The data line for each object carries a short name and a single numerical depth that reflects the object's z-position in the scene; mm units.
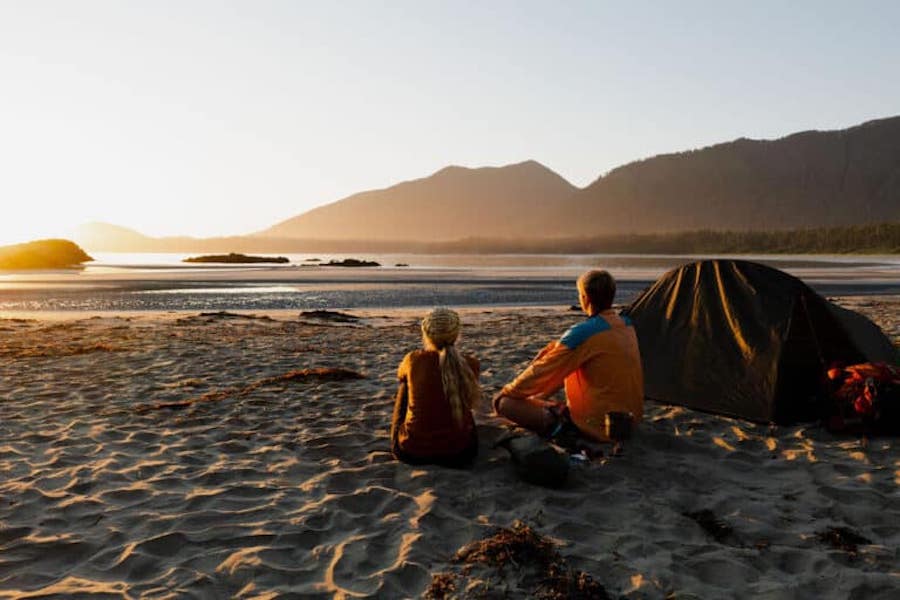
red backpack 6566
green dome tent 7164
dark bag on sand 5477
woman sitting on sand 5484
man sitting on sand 6121
